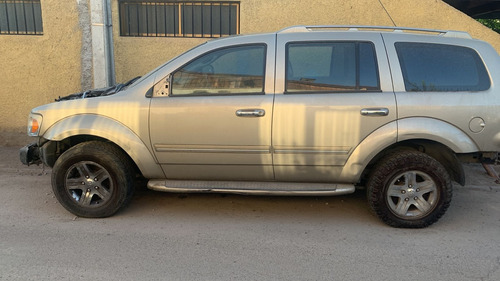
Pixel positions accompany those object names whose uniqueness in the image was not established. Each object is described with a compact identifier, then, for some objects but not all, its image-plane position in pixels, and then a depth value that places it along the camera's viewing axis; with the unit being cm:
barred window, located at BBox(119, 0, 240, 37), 693
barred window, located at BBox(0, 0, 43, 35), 705
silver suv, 372
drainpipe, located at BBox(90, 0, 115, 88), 668
